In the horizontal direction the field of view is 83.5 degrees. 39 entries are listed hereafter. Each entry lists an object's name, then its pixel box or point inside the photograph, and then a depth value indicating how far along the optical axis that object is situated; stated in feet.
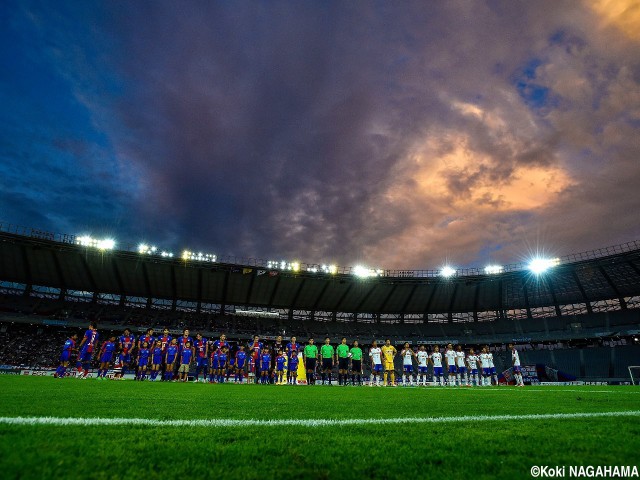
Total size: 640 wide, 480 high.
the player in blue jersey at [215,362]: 62.08
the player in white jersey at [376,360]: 55.72
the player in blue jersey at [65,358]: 52.17
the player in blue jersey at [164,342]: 56.13
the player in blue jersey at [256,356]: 60.64
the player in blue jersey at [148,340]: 56.75
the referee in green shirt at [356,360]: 56.90
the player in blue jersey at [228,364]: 64.48
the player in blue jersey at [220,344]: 61.67
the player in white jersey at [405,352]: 53.57
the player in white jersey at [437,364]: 62.18
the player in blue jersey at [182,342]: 55.63
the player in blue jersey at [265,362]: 60.26
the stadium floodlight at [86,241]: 111.96
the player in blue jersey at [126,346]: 56.44
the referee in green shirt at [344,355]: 57.77
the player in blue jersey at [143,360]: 55.72
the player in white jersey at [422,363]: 61.60
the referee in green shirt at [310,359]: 56.39
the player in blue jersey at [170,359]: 55.83
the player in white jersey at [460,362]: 61.52
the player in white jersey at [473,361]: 65.92
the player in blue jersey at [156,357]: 55.72
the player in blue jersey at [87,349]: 53.36
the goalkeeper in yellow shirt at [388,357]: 56.08
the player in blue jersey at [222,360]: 62.95
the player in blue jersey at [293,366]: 59.82
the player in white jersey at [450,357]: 62.44
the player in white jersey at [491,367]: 66.43
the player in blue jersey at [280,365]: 60.29
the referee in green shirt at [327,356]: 57.36
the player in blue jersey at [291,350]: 58.65
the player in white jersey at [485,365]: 65.23
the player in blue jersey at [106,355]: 54.70
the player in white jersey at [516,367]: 58.06
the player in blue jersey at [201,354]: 61.87
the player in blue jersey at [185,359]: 55.83
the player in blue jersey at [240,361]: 64.34
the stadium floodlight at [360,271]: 138.35
